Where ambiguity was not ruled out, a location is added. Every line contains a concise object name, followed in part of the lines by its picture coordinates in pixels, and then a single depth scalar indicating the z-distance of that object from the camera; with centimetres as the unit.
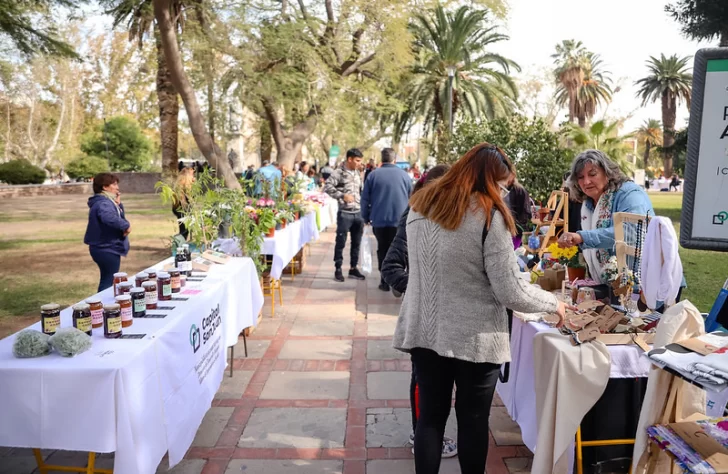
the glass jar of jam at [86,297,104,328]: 289
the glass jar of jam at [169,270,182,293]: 368
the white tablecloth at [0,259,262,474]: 245
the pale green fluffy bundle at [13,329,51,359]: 252
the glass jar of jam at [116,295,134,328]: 295
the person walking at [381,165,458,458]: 282
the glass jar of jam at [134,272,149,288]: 351
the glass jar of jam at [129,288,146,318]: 316
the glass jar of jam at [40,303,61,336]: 271
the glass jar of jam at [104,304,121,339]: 279
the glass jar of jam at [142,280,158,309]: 329
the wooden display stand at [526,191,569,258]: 415
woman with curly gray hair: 338
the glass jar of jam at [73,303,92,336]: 279
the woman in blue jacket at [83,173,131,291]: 531
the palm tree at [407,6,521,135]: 1902
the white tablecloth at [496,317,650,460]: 265
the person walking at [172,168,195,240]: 503
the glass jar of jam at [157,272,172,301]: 350
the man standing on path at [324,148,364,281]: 789
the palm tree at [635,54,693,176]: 4116
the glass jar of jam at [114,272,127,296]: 347
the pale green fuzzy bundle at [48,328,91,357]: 252
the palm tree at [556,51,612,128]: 4006
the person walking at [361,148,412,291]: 702
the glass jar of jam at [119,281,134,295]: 337
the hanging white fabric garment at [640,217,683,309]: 266
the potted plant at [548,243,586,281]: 349
